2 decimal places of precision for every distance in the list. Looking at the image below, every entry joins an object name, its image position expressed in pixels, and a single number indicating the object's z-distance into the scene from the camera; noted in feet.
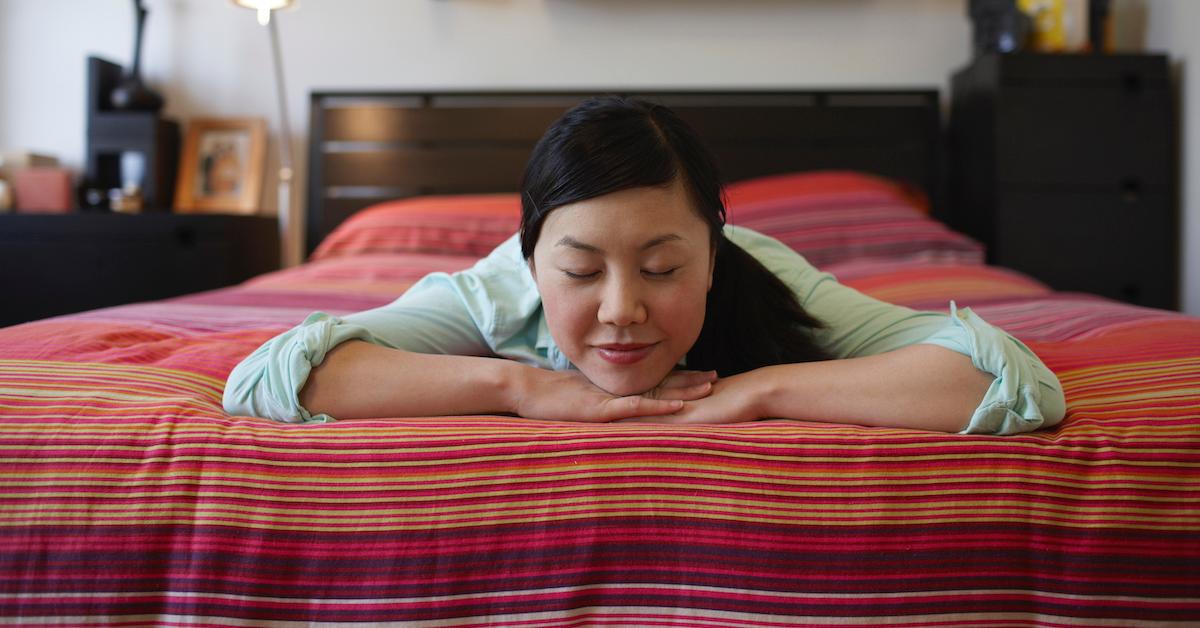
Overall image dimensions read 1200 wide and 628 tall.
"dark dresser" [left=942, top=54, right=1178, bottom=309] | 8.70
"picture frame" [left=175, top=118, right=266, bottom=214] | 10.20
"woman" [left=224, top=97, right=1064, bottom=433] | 2.99
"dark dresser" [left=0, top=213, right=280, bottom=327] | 8.93
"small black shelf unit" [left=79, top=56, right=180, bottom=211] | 9.80
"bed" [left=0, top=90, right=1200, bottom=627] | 2.66
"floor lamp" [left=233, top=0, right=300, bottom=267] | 8.91
